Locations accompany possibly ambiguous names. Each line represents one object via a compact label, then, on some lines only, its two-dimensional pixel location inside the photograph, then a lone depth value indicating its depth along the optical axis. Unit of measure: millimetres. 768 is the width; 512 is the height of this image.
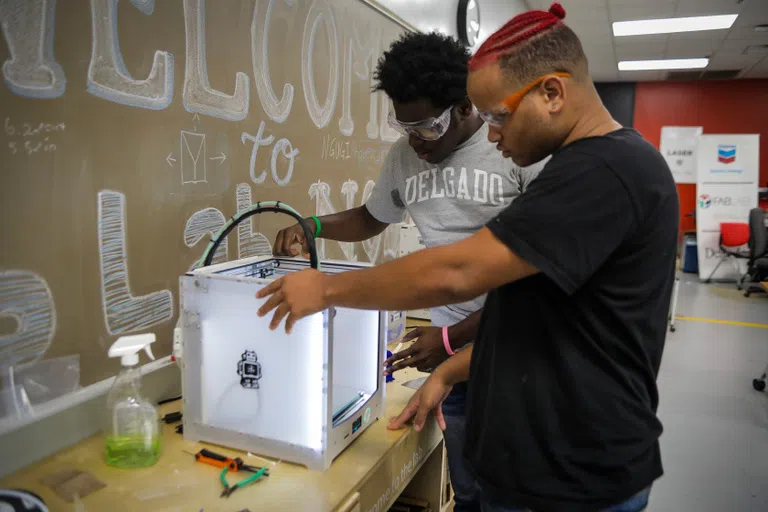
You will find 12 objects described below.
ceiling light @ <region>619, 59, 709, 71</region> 7942
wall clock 3164
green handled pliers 962
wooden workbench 936
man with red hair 755
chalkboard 1009
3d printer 1022
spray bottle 1059
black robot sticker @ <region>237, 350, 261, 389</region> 1063
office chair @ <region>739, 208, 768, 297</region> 6051
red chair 7156
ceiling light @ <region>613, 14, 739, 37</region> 5852
